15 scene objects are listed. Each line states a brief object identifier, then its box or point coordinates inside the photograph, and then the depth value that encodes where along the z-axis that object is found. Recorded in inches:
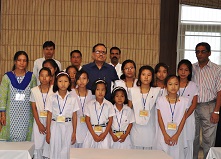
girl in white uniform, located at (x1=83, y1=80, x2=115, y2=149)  207.2
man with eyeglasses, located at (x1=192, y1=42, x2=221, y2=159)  228.5
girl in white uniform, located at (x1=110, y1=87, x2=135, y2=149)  210.7
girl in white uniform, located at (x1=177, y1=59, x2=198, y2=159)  221.6
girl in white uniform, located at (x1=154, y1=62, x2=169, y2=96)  225.1
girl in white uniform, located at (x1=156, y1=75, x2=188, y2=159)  207.5
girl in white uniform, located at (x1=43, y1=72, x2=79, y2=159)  205.3
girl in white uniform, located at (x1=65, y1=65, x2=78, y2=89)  222.2
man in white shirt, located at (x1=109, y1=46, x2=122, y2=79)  267.3
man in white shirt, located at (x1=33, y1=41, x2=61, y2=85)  248.0
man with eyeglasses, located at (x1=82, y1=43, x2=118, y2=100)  223.4
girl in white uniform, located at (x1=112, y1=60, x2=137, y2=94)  218.8
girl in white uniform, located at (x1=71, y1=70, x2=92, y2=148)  215.0
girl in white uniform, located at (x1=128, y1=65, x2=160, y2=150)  211.8
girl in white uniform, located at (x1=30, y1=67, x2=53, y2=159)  211.2
